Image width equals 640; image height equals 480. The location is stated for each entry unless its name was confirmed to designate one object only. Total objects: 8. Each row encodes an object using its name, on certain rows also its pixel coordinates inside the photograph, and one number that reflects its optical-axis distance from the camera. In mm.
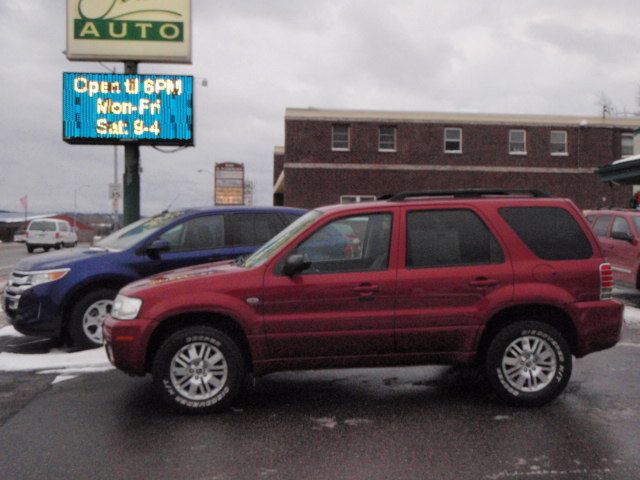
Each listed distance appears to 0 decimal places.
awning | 20656
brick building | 41031
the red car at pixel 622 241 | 13234
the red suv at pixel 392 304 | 5715
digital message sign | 17256
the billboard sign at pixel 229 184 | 54375
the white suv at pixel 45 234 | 36250
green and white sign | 18859
